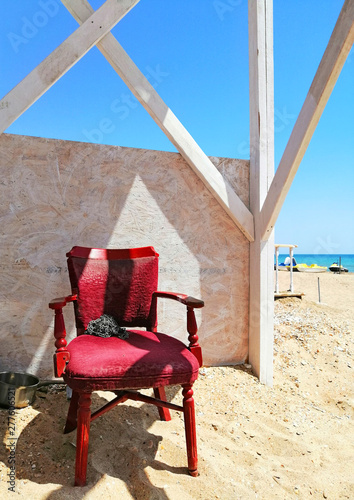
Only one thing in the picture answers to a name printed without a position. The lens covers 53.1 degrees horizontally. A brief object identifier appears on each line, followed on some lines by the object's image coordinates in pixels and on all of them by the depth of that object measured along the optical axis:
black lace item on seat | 1.87
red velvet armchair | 1.46
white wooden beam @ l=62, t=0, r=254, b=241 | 2.44
